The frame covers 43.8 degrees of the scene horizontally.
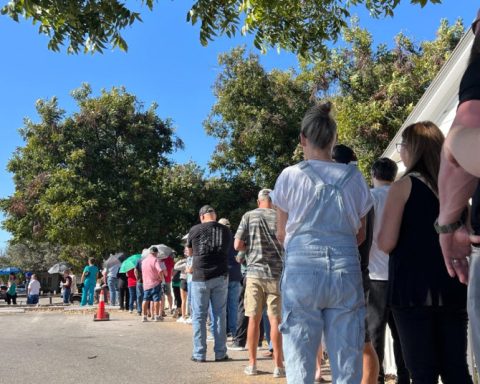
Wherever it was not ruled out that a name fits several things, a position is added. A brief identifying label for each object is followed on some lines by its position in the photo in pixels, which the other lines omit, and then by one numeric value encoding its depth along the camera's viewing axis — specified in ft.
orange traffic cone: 48.55
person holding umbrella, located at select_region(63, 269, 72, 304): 88.89
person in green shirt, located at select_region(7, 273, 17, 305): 101.40
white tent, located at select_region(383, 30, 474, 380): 24.53
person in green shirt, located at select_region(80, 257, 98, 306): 77.00
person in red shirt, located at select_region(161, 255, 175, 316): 51.90
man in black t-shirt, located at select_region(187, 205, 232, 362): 24.40
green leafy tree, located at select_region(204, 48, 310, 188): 88.28
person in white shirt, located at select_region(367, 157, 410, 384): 15.24
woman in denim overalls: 10.94
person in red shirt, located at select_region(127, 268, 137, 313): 57.11
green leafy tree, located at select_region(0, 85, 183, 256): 90.63
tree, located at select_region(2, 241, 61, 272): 220.23
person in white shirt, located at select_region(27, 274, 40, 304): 92.32
